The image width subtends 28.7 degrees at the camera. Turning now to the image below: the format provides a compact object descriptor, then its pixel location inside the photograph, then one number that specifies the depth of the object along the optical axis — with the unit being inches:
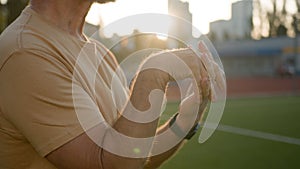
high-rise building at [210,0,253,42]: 2324.1
